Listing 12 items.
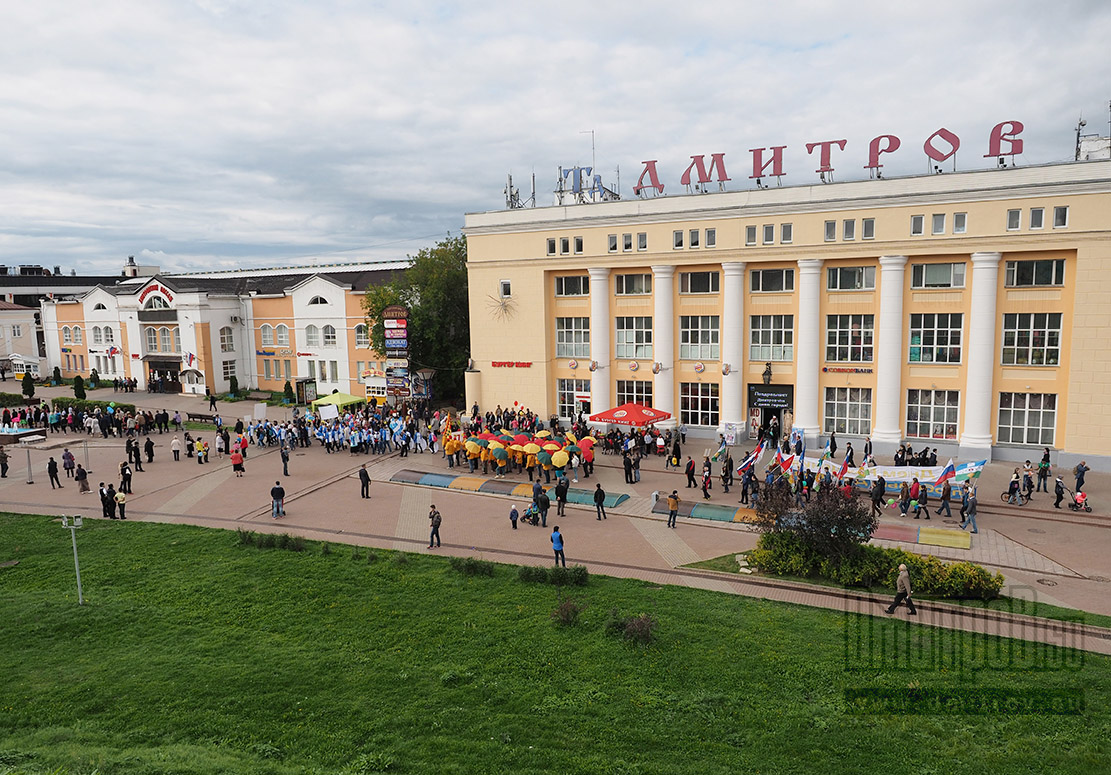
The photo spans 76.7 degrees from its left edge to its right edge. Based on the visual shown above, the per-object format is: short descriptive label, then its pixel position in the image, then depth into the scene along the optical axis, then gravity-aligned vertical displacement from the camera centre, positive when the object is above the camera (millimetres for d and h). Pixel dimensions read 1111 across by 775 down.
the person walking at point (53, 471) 29641 -5497
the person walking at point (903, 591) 16156 -6209
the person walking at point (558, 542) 19844 -5990
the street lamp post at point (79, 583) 17148 -5856
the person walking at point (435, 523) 21922 -5920
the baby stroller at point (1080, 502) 24408 -6388
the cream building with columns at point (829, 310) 30797 +783
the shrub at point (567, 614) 15883 -6497
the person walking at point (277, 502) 25234 -6013
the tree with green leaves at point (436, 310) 48281 +1635
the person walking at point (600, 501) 24656 -6022
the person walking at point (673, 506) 23641 -6003
